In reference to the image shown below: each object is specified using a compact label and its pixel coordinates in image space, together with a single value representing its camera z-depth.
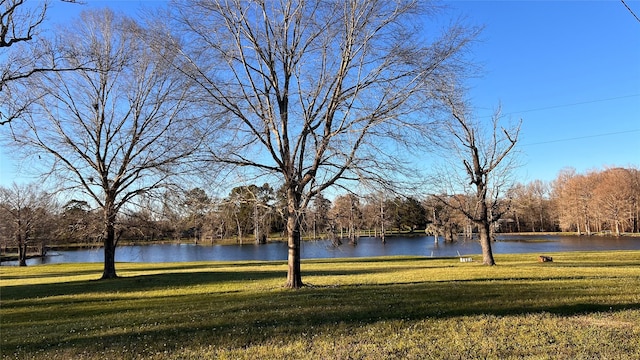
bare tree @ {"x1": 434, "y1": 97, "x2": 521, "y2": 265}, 18.45
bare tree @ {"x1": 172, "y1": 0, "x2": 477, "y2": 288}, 9.53
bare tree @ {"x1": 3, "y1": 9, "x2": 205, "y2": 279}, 15.74
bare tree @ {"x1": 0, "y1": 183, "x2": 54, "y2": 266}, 35.22
